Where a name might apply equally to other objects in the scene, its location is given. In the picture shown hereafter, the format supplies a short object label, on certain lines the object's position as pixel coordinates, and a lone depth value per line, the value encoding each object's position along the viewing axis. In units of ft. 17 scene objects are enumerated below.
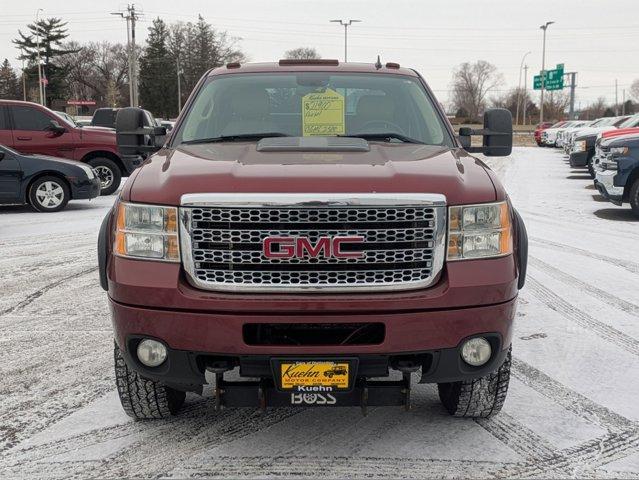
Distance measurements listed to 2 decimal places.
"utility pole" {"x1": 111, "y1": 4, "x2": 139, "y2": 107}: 163.12
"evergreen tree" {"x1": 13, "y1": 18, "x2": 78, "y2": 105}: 311.68
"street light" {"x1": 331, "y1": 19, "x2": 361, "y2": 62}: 198.08
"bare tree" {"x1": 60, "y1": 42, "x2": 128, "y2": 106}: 359.25
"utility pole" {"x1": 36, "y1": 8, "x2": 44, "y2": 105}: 325.42
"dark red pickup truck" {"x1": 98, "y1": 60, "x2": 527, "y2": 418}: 9.51
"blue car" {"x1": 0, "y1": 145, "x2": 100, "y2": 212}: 39.27
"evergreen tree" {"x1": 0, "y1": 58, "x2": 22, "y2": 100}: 322.12
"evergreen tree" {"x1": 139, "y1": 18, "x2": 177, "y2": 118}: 321.52
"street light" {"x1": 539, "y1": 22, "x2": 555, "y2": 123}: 219.00
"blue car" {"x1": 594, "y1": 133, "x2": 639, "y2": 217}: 35.96
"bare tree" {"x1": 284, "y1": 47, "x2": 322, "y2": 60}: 329.83
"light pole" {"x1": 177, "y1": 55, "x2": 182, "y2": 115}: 286.17
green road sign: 236.63
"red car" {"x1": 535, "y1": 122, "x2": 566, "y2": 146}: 145.75
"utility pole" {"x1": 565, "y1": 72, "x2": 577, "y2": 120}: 202.39
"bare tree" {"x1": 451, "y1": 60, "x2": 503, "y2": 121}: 369.91
